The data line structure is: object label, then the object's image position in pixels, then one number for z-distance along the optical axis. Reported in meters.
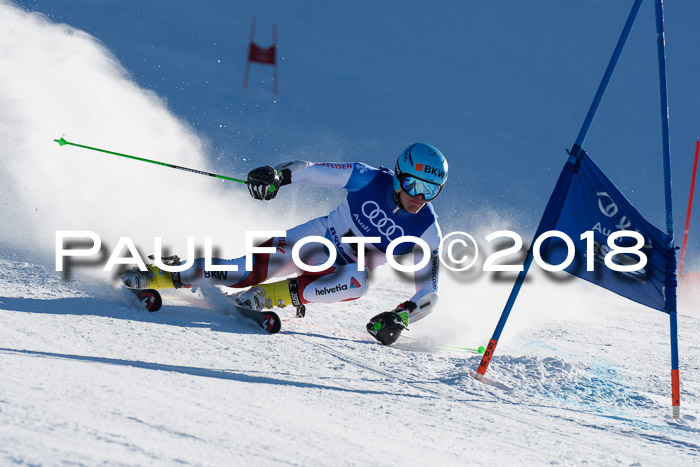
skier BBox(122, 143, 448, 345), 9.10
